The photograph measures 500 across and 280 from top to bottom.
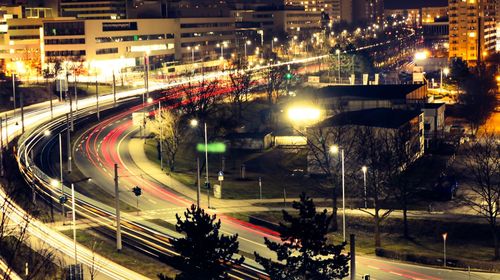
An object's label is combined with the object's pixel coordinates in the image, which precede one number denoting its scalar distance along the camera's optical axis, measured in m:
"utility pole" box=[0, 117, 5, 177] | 76.76
